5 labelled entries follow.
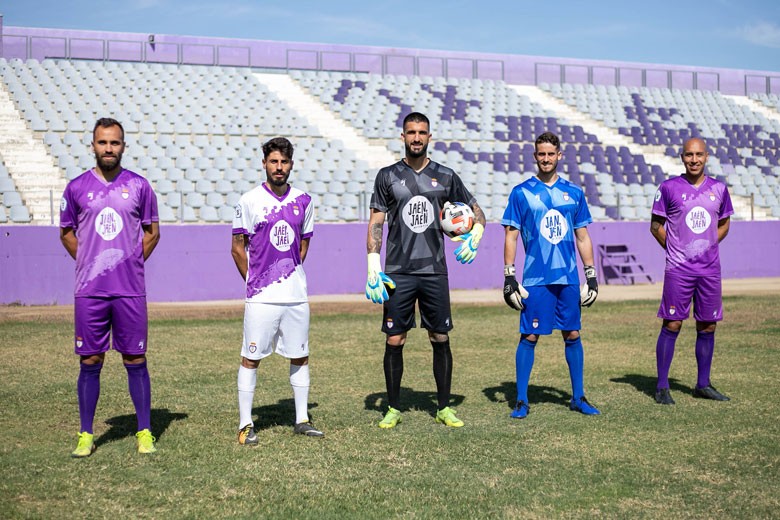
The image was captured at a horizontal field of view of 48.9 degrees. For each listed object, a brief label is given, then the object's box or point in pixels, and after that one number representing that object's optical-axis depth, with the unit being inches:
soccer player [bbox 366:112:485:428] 255.4
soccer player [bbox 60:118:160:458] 222.7
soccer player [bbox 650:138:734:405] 293.6
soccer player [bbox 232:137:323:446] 239.0
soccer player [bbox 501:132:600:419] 269.7
